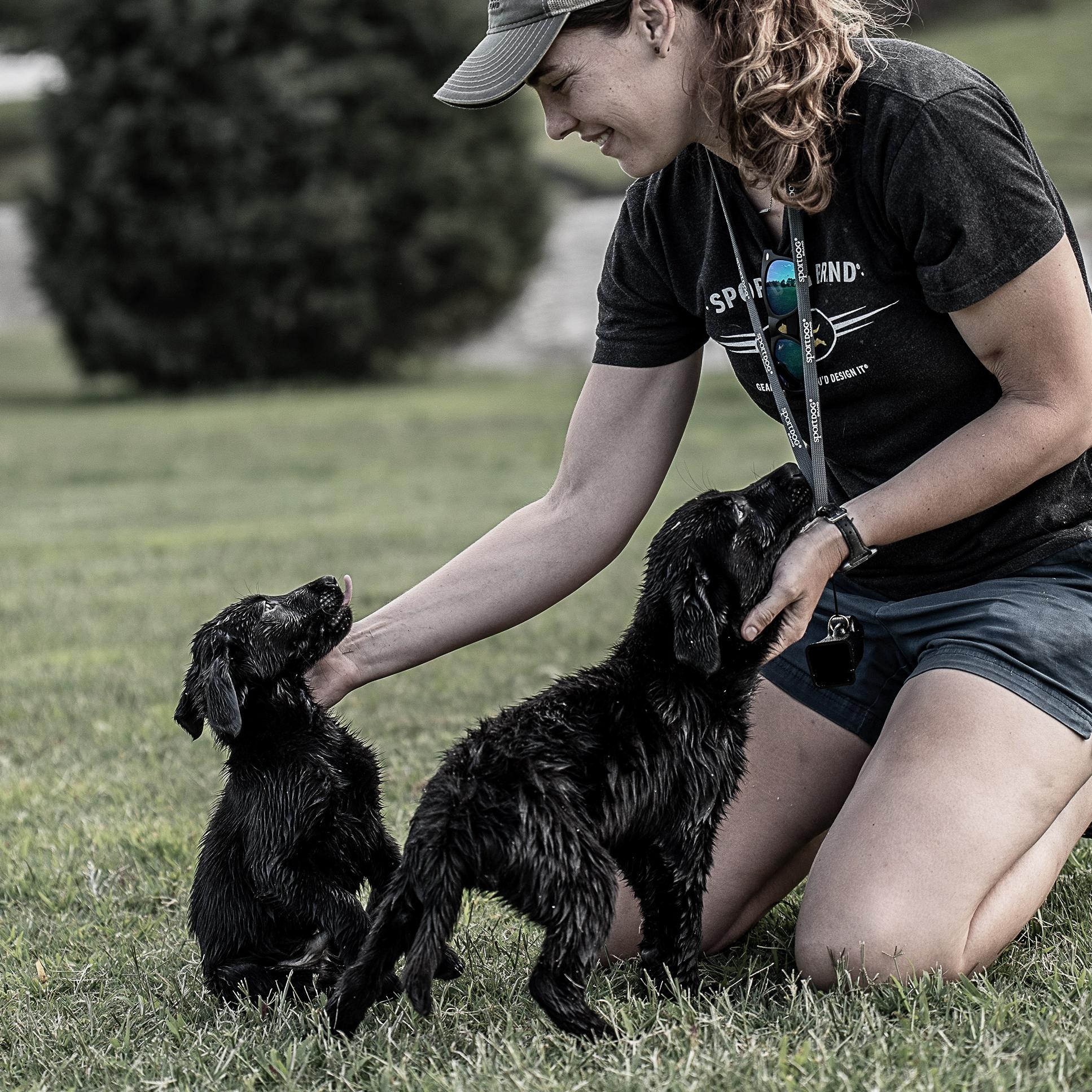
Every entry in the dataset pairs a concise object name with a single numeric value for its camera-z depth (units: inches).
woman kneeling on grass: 126.6
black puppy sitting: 133.0
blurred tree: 942.4
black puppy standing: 116.3
